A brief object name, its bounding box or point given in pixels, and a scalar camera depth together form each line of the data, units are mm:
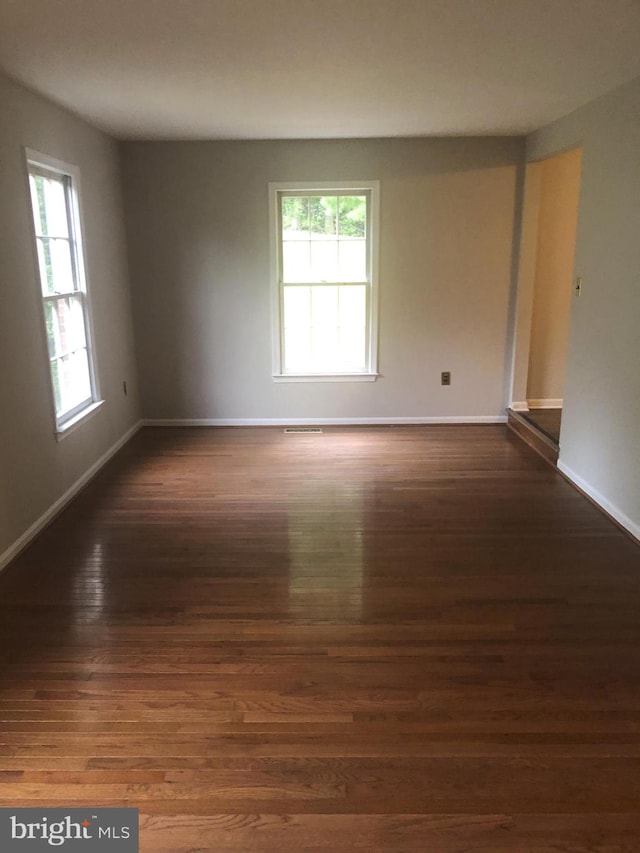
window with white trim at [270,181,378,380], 5480
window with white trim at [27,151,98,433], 3910
